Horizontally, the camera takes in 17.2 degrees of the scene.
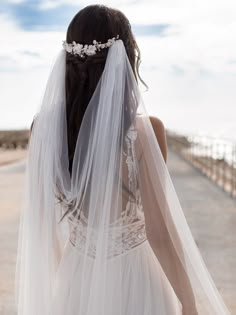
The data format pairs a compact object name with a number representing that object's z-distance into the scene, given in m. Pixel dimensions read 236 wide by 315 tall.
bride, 2.43
